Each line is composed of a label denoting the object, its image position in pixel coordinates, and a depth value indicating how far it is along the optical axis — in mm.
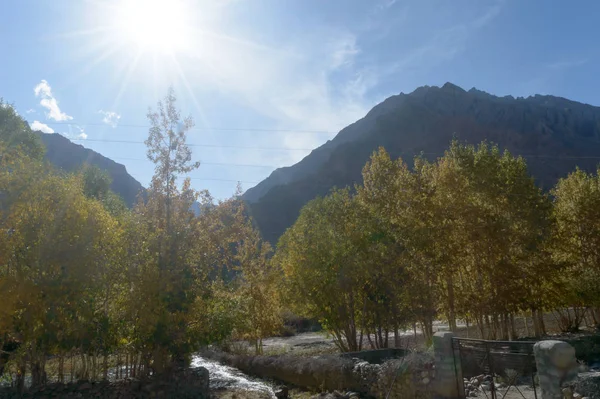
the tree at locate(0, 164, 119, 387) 11922
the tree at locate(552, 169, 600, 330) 24578
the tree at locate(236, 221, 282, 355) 25891
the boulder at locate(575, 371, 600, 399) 8974
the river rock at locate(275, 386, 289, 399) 16931
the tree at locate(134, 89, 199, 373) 13531
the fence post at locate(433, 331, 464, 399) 11172
